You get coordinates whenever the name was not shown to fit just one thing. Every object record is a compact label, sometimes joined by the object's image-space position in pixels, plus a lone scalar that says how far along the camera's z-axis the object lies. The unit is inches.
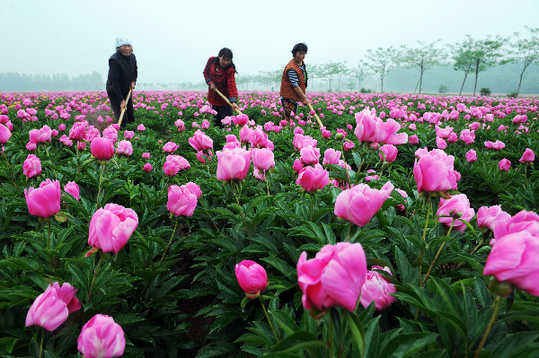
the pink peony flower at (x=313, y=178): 55.7
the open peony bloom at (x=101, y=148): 76.4
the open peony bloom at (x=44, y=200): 51.0
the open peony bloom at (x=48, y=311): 36.5
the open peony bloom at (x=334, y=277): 22.7
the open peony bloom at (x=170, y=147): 120.2
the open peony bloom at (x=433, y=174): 41.8
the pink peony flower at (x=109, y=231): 39.0
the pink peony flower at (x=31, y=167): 89.2
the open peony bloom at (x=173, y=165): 97.0
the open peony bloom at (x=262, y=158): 68.4
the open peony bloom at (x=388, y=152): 88.4
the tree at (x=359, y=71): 3383.4
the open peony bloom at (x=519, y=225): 26.3
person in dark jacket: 269.0
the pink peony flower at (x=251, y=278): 39.4
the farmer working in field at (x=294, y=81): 267.4
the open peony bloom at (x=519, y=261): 24.5
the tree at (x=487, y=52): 1718.8
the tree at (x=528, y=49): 1685.5
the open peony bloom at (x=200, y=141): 95.5
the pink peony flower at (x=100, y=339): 32.0
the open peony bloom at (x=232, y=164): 56.7
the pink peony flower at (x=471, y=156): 137.1
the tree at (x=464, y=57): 1823.3
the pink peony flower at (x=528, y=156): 124.3
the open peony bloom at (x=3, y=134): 92.1
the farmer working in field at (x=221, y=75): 262.4
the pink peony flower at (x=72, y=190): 79.7
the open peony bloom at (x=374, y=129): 58.1
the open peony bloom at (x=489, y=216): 49.5
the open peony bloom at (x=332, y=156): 85.0
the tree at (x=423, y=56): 2241.6
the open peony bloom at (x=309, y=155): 70.4
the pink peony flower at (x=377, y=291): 38.6
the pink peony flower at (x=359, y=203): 36.8
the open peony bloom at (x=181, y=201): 62.8
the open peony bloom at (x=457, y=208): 49.9
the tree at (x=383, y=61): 2662.4
